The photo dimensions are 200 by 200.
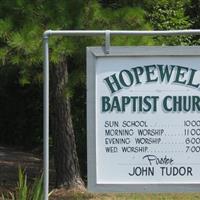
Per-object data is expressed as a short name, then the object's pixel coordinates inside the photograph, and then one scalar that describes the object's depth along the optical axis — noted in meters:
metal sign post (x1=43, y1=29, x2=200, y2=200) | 6.60
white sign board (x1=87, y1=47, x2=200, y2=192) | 6.64
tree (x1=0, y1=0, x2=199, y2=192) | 9.99
